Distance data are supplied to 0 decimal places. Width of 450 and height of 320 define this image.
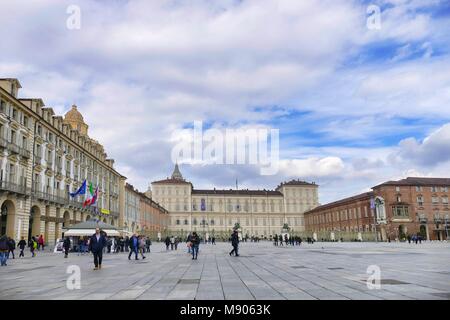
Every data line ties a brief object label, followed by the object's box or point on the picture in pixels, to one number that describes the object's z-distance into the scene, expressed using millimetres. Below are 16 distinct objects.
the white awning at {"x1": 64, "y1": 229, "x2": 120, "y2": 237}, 30891
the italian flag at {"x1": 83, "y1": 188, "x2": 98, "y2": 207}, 41406
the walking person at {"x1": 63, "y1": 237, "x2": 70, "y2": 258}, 26922
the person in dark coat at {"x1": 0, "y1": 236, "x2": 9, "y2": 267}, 19355
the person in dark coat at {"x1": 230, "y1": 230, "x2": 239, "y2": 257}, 25266
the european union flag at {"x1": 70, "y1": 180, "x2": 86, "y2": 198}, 39288
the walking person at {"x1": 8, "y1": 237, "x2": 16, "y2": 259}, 23469
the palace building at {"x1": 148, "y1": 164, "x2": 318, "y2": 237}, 130250
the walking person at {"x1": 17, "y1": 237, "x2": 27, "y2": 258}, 26630
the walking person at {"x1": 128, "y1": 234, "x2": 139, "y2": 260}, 24183
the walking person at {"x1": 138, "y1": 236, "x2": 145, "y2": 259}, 26031
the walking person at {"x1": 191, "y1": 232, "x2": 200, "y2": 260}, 23641
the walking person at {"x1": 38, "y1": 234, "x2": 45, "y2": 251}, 36991
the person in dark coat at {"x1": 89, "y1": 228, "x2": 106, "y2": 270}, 16453
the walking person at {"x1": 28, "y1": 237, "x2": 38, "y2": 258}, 27388
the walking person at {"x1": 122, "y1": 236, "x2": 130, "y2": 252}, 38506
